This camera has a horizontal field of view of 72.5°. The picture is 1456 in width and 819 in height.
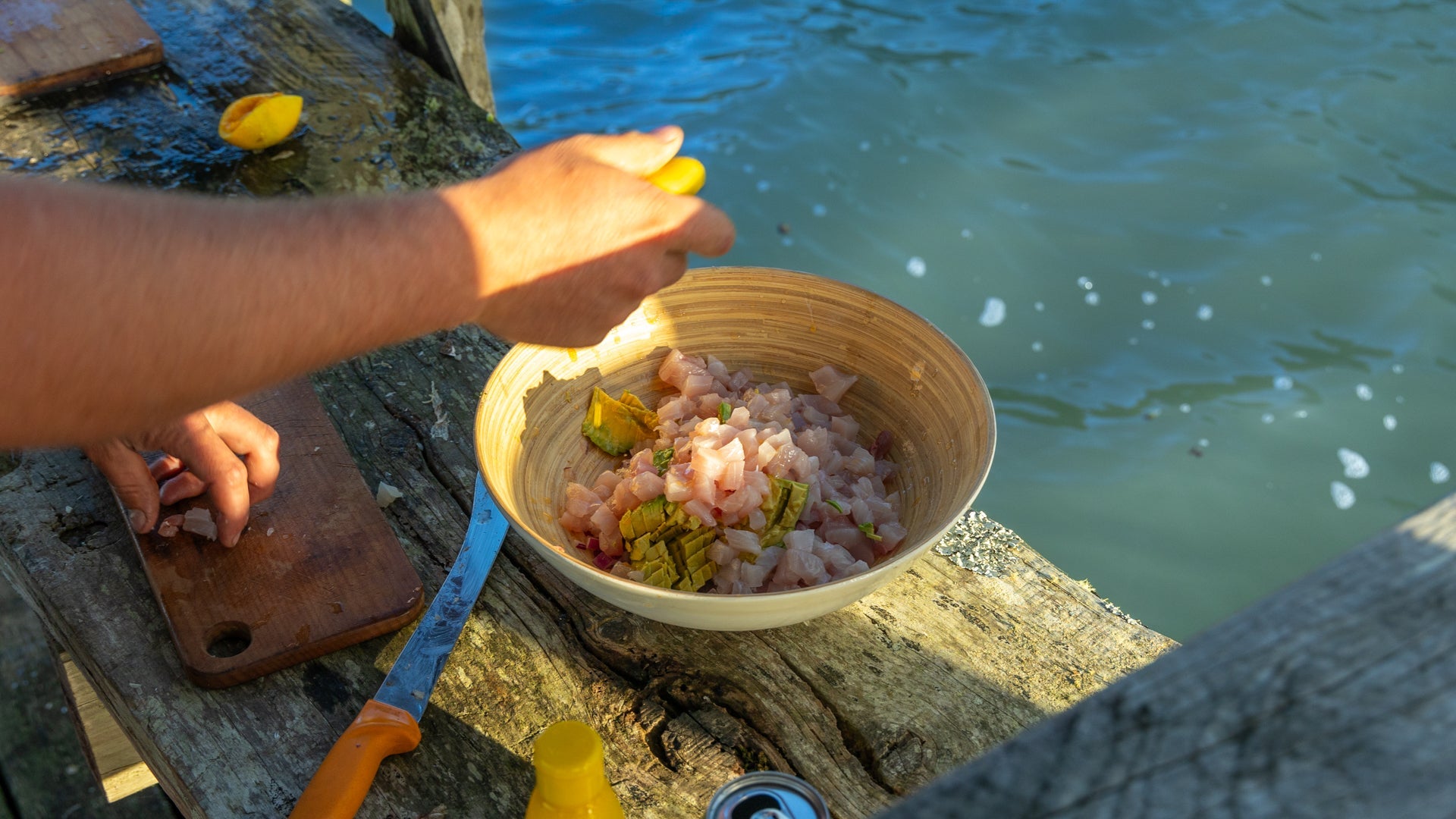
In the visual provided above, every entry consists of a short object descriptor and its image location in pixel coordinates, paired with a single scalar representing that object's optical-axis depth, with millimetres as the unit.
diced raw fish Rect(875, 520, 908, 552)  1519
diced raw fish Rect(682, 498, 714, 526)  1475
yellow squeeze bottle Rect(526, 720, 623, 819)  1044
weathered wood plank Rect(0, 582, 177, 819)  2109
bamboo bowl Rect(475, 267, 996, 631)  1310
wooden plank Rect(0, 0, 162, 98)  2674
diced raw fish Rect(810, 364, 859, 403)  1803
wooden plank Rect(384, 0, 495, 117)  2902
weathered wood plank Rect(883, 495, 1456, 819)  529
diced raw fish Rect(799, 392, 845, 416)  1810
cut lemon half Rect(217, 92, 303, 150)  2449
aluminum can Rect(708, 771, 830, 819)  1083
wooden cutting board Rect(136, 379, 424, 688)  1436
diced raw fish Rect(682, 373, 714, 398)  1753
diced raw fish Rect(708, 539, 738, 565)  1474
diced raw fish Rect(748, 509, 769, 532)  1491
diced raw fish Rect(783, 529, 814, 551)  1445
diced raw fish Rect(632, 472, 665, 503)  1521
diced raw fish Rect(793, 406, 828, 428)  1758
